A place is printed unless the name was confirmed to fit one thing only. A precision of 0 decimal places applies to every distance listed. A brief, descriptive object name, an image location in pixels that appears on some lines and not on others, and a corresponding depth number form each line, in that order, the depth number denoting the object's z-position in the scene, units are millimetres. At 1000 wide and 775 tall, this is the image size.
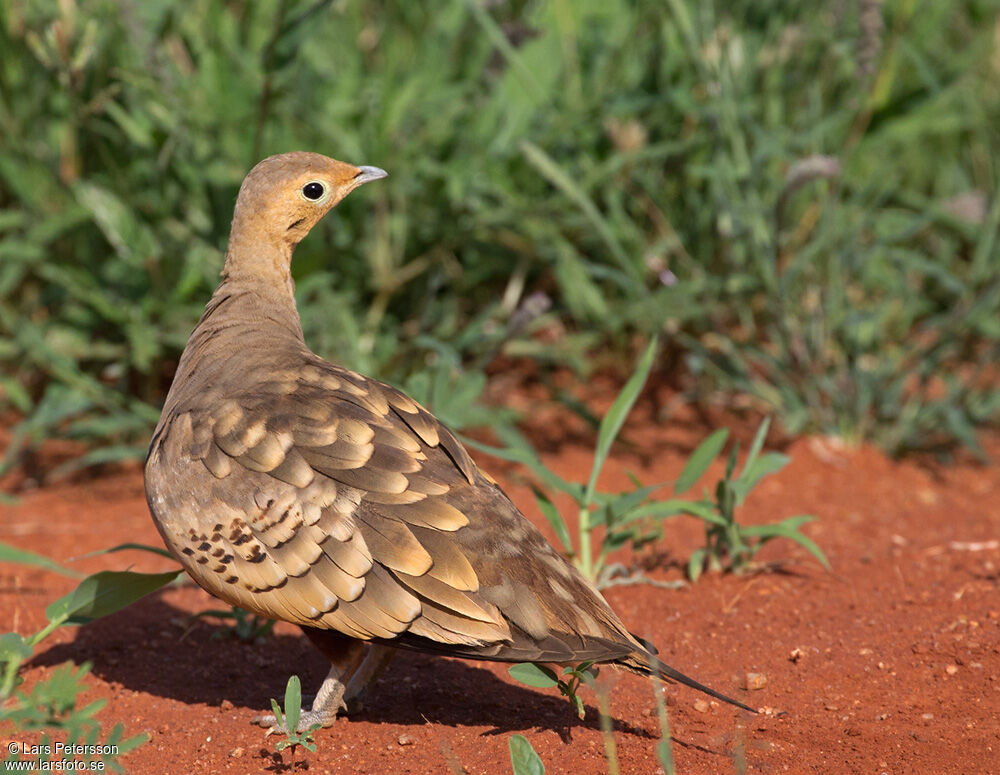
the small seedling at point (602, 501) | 7863
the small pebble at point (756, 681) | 6789
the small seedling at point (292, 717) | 5652
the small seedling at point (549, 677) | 5961
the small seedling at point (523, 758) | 5266
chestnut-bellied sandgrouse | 5883
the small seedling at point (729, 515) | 7895
